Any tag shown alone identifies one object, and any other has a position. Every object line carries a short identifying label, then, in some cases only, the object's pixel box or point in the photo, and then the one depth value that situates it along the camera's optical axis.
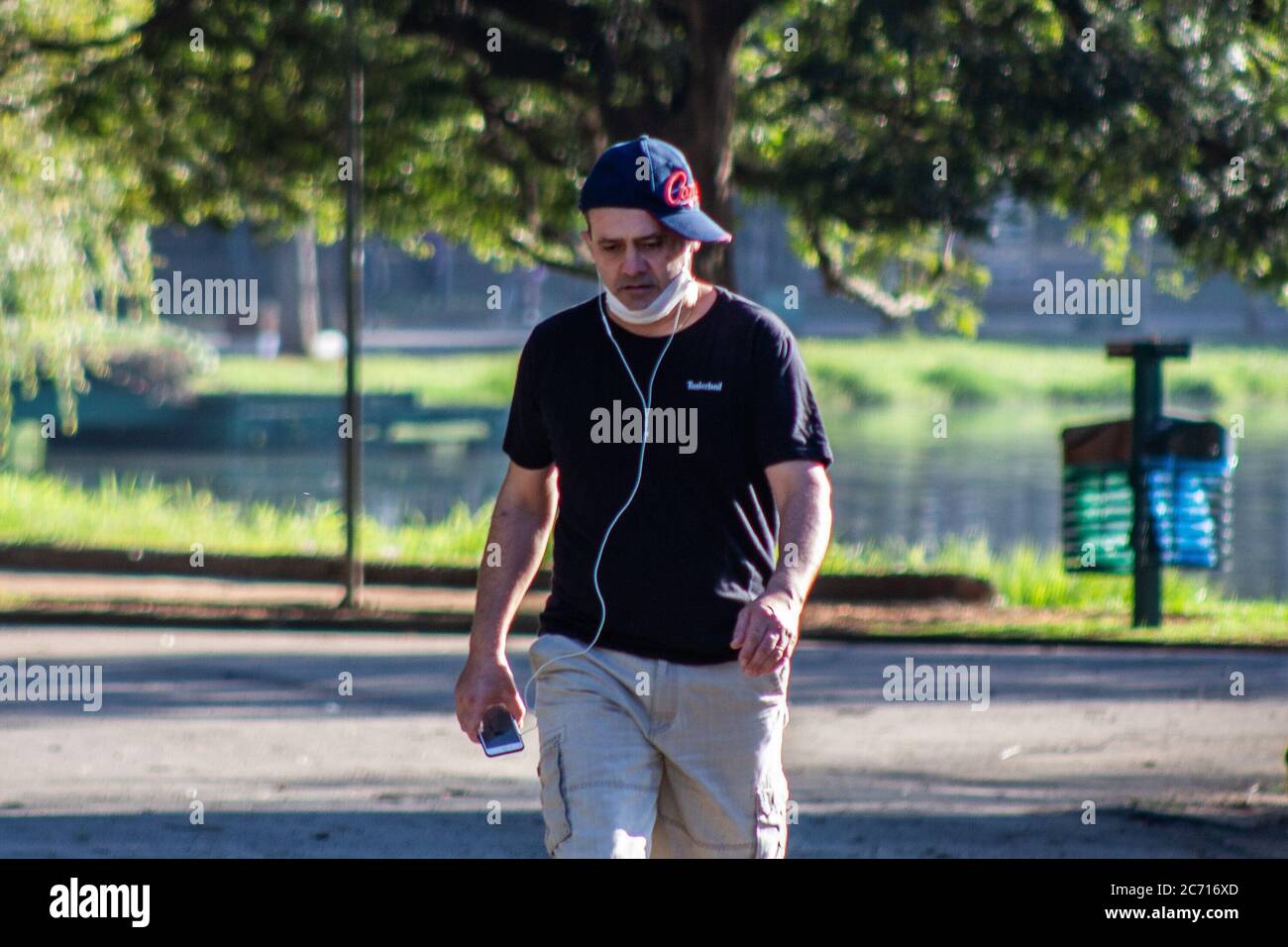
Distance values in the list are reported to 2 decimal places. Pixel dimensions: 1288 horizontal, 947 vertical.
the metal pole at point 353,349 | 11.76
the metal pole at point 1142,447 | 11.25
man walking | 3.94
